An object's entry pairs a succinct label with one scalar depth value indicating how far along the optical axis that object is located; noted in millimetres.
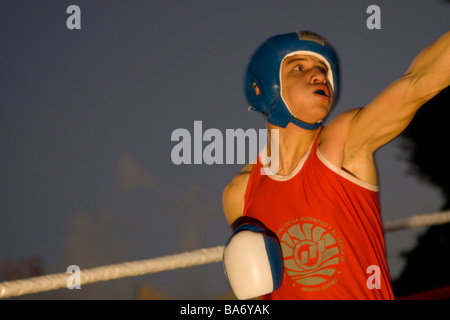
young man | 3580
